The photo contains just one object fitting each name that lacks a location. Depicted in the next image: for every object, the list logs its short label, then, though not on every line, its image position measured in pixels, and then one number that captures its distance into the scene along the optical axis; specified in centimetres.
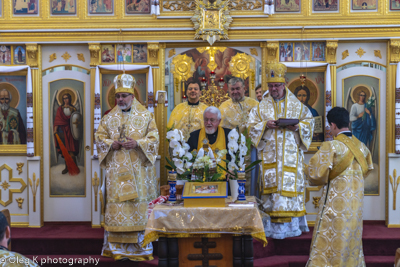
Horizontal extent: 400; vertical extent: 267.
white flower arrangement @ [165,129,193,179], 532
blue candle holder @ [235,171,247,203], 518
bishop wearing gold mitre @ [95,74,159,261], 648
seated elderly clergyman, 583
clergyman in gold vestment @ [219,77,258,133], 749
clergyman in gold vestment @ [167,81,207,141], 770
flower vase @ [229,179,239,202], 536
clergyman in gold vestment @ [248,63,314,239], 663
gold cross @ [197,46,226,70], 902
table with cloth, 489
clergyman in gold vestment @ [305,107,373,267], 523
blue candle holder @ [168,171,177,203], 514
